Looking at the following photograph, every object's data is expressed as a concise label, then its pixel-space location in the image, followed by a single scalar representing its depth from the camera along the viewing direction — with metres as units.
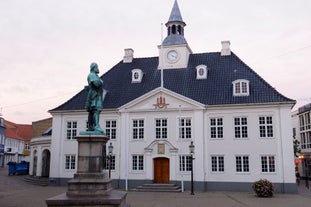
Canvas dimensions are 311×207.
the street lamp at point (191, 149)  25.26
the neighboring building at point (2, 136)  65.89
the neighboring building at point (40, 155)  34.97
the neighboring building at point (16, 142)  71.75
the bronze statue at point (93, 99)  14.57
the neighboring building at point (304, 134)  43.62
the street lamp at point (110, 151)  27.38
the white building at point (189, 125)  27.05
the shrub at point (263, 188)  22.62
